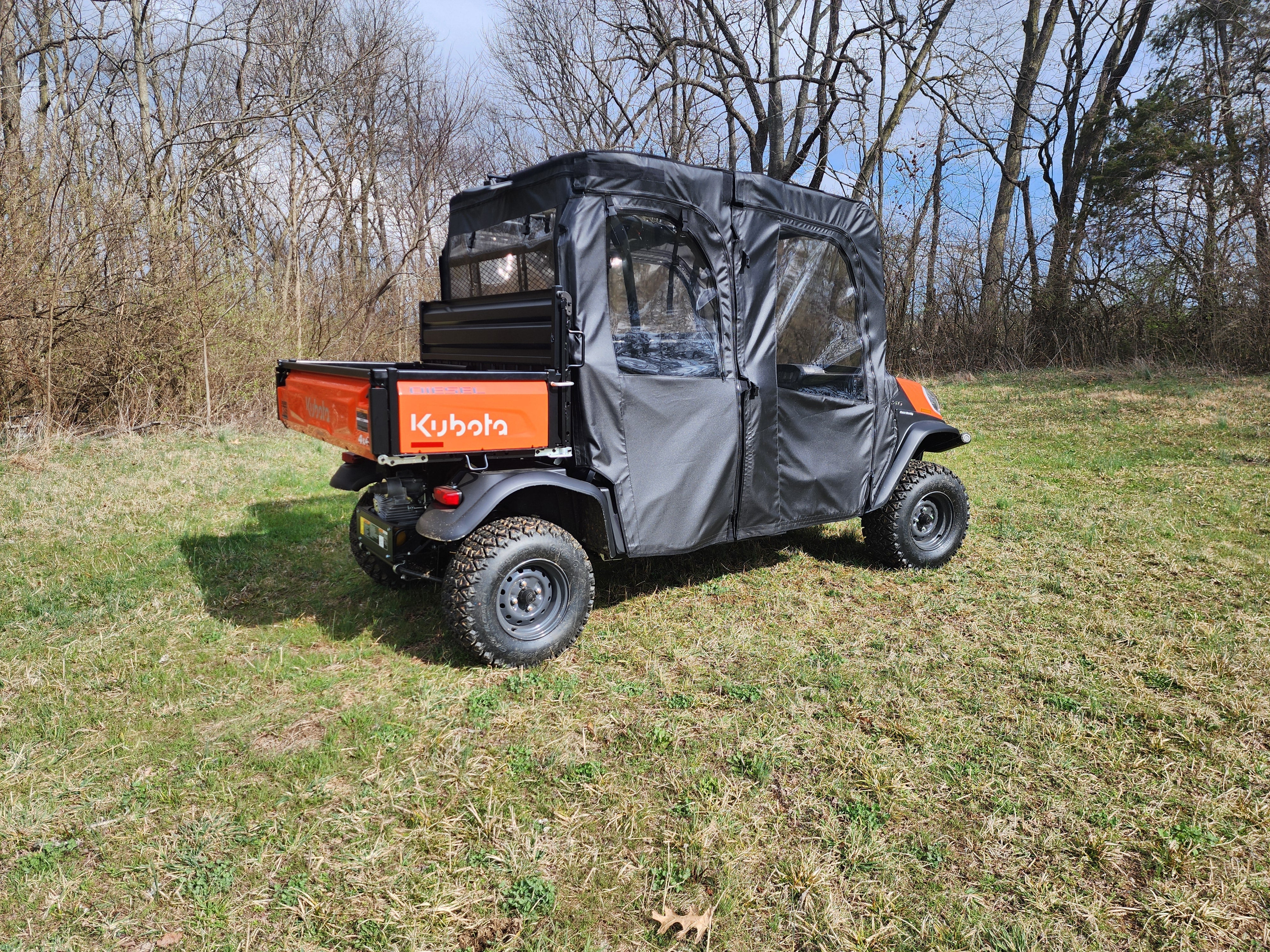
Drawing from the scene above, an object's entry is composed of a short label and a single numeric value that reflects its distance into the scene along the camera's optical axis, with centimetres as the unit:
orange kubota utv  335
